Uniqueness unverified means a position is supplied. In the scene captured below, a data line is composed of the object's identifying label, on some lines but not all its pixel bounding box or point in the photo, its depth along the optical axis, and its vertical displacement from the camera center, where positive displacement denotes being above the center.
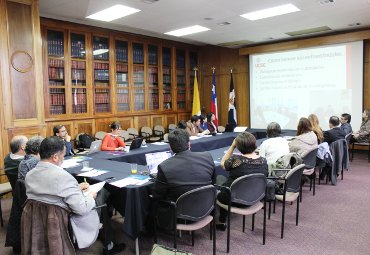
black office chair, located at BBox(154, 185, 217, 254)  2.46 -0.82
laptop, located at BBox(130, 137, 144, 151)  4.89 -0.53
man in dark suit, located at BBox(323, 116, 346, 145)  5.28 -0.49
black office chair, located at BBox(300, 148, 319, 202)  4.21 -0.78
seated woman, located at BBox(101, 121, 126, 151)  4.86 -0.49
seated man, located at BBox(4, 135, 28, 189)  3.23 -0.46
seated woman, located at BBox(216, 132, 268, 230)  2.95 -0.53
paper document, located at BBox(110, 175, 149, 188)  2.83 -0.67
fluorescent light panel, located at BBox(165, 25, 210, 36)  6.97 +1.88
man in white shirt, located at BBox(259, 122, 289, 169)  3.78 -0.50
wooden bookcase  6.62 +0.90
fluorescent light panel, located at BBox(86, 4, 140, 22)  5.42 +1.84
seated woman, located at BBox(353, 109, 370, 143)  6.80 -0.58
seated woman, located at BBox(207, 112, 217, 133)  7.41 -0.34
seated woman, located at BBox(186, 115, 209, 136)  6.74 -0.37
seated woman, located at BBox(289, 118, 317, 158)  4.35 -0.48
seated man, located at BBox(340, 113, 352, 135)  6.22 -0.36
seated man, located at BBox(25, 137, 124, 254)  2.12 -0.49
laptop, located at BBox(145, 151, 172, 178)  3.19 -0.53
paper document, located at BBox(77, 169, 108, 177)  3.22 -0.66
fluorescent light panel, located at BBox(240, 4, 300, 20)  5.45 +1.80
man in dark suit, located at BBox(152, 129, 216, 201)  2.54 -0.52
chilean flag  9.48 +0.21
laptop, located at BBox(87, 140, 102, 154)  4.68 -0.54
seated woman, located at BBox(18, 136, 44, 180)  2.84 -0.42
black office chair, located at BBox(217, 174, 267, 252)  2.77 -0.80
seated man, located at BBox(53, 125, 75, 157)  4.32 -0.30
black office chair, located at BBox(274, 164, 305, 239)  3.07 -0.83
